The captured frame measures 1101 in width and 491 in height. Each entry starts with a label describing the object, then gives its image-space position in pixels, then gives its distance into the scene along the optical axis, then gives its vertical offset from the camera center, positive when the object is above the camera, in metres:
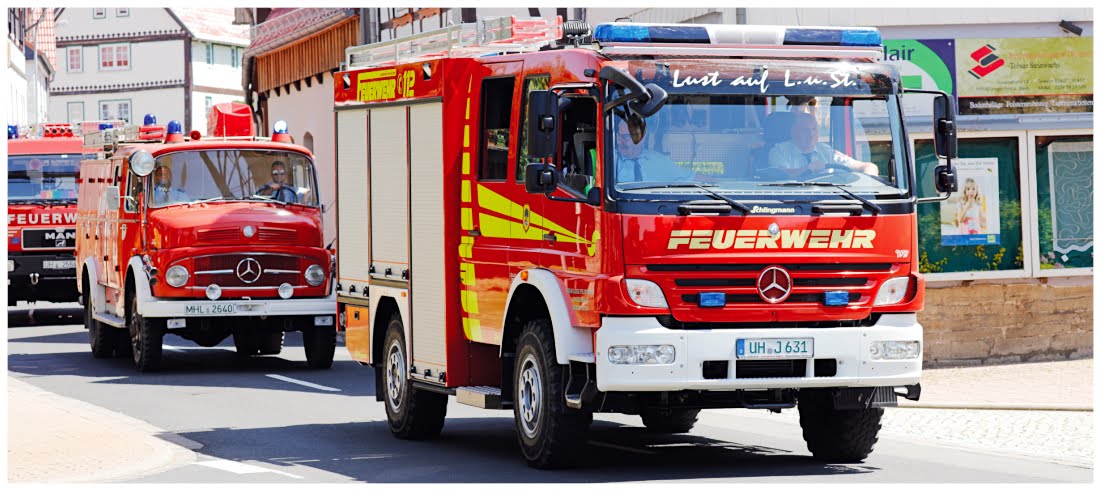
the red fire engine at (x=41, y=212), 29.62 +0.72
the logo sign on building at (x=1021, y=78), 21.06 +1.76
